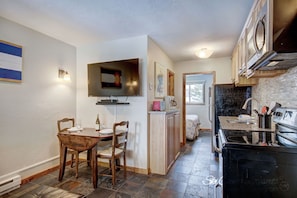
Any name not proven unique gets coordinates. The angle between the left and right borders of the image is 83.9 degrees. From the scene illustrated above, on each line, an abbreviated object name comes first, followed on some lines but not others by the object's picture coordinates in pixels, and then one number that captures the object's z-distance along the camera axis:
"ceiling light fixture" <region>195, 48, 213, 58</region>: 3.33
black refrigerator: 3.58
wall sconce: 3.09
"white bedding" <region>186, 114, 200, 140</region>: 5.03
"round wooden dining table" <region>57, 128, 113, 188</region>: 2.39
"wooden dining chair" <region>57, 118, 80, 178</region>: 2.59
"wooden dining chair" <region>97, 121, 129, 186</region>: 2.43
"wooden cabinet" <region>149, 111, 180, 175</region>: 2.82
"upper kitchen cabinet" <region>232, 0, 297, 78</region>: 1.12
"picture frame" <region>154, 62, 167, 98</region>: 3.33
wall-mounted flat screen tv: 2.79
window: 7.07
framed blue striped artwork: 2.26
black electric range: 1.04
